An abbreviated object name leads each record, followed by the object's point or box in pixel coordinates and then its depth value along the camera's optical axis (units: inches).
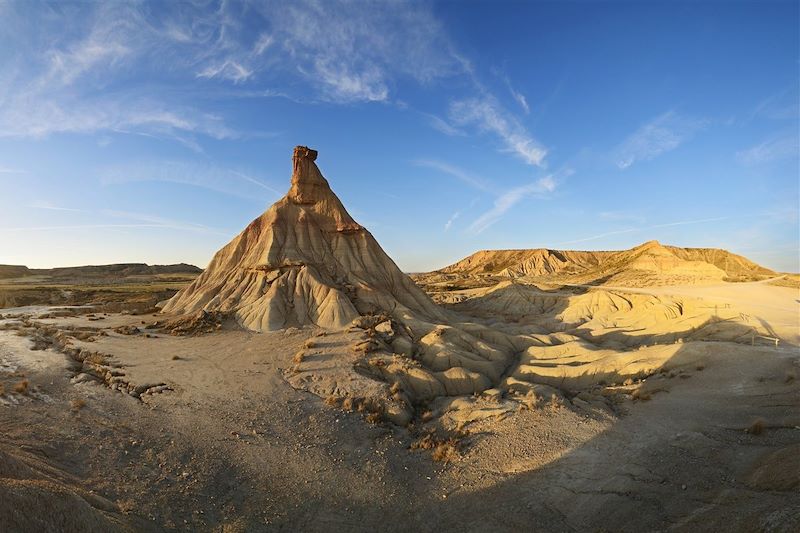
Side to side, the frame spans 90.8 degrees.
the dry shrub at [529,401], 604.6
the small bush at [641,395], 625.9
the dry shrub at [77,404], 492.8
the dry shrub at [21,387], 500.4
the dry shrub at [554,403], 592.1
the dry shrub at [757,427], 452.4
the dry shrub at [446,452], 489.4
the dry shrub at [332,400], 611.8
